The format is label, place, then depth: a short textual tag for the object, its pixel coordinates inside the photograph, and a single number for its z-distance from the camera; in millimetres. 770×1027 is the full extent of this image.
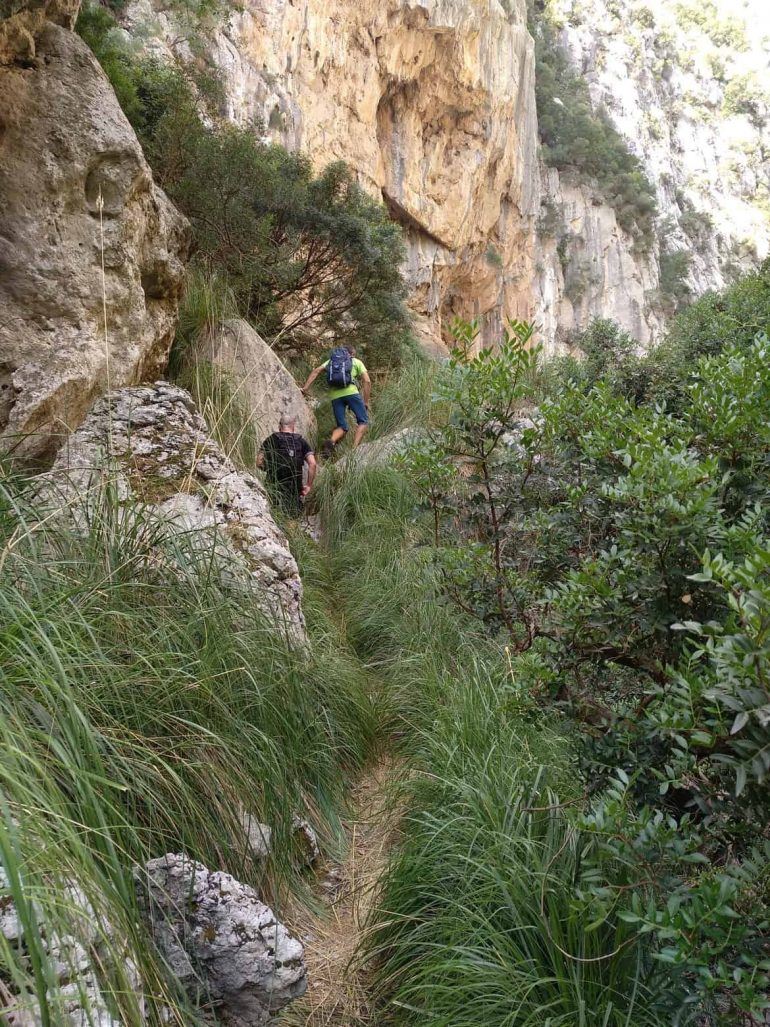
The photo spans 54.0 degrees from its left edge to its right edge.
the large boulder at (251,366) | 6422
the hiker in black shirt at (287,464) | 6227
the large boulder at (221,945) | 1893
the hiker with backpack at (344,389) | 7949
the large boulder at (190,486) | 3266
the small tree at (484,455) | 2717
